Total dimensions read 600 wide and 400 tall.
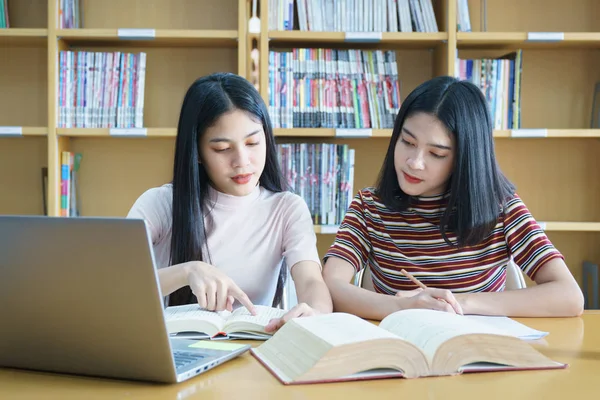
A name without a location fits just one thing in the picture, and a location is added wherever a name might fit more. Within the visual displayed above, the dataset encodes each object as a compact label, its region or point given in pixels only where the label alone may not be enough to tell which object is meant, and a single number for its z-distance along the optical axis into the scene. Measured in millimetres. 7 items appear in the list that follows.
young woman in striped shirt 1438
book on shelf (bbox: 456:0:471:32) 2486
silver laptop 668
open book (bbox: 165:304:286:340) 1003
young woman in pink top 1435
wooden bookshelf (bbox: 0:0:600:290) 2654
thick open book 744
